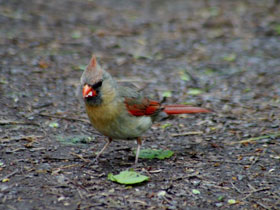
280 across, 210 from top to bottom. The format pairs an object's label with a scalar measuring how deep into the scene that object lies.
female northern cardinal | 7.50
